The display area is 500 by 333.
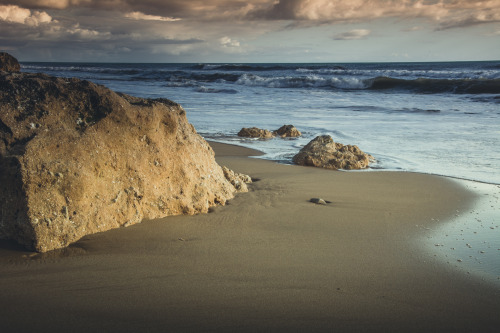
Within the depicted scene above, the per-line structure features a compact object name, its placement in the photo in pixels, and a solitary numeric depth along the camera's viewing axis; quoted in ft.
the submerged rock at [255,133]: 25.52
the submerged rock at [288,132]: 26.13
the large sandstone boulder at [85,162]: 7.89
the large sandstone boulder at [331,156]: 17.25
